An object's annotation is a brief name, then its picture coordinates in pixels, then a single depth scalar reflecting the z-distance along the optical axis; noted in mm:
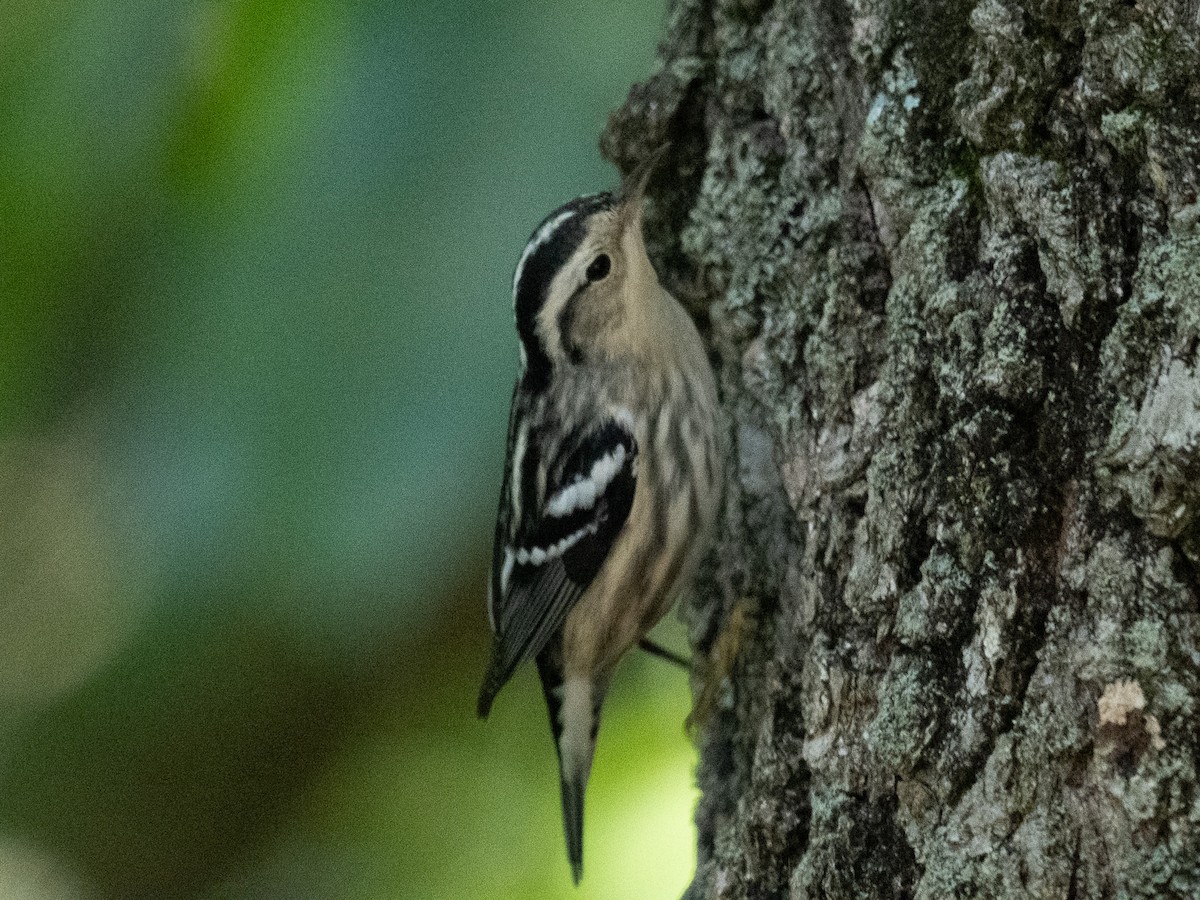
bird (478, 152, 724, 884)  4469
